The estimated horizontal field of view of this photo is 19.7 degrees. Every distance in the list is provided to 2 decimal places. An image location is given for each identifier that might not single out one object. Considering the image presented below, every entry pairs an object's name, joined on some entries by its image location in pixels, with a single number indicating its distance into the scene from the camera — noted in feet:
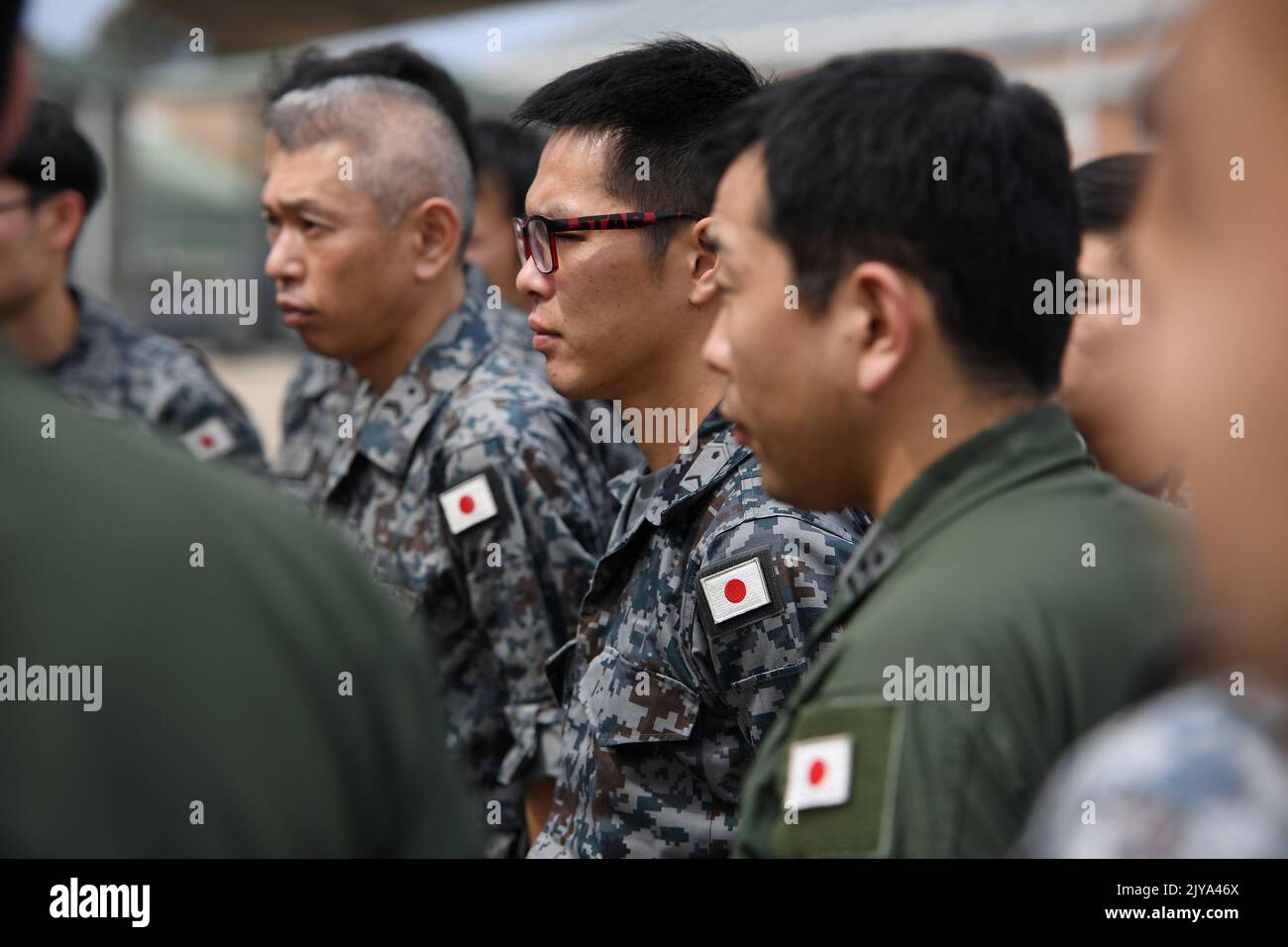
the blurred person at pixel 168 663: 3.98
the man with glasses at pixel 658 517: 6.70
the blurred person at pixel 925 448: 5.86
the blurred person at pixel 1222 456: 3.44
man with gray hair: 7.59
